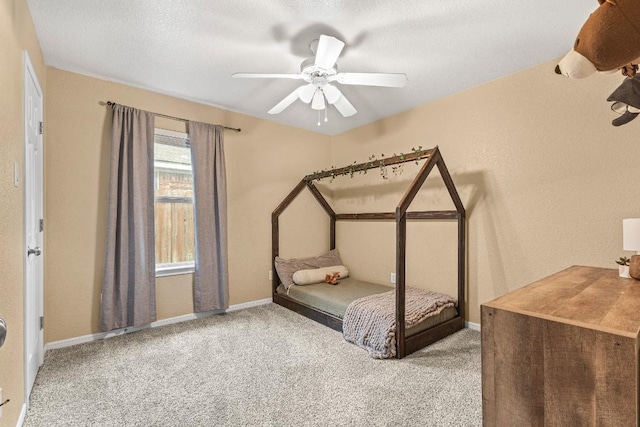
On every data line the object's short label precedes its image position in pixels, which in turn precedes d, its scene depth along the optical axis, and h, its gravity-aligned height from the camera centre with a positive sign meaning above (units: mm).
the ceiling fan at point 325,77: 1991 +1053
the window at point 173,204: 3305 +159
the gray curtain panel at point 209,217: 3365 +3
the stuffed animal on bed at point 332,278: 3848 -835
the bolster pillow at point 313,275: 3785 -779
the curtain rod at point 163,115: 2898 +1117
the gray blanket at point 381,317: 2475 -930
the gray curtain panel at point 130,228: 2828 -88
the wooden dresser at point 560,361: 877 -496
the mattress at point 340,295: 2859 -908
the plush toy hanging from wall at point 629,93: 1236 +495
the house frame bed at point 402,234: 2512 -209
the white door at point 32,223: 1870 -18
